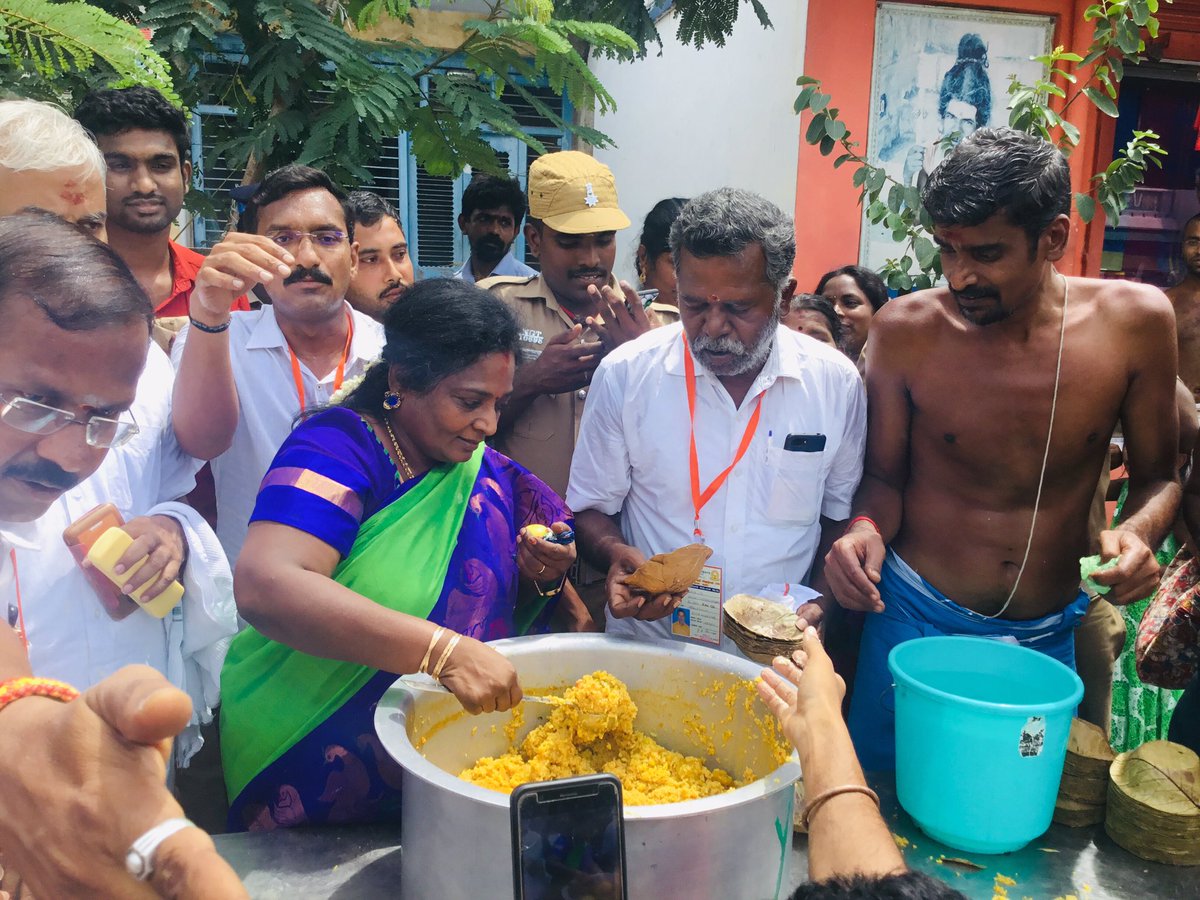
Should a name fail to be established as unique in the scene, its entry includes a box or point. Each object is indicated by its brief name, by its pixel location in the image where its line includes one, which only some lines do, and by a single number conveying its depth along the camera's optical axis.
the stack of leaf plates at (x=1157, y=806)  1.85
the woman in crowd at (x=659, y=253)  4.23
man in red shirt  2.94
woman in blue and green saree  1.68
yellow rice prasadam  1.83
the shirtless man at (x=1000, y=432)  2.43
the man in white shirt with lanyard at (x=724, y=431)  2.39
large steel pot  1.35
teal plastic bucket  1.78
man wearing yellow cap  2.97
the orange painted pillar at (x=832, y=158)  6.09
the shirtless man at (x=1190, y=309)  5.03
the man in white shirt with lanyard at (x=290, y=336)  2.68
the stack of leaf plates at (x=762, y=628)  2.00
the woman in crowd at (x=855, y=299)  4.26
